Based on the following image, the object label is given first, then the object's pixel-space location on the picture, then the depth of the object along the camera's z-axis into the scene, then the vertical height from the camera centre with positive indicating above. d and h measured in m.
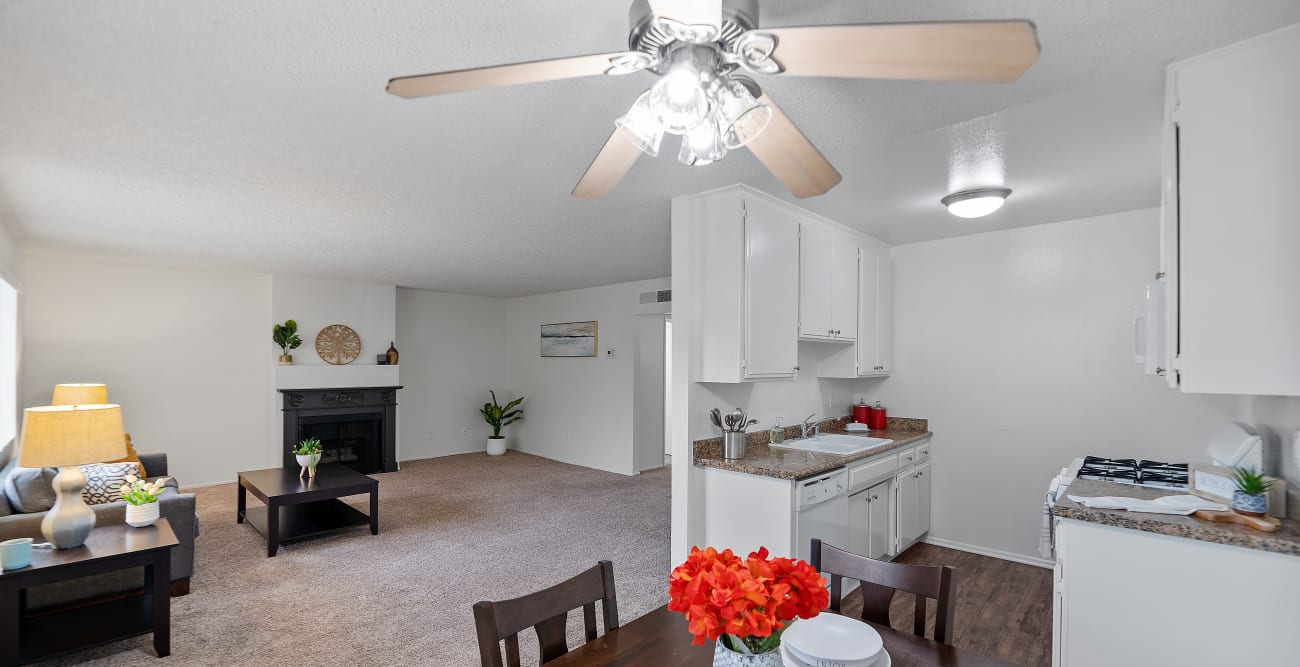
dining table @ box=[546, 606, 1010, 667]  1.30 -0.72
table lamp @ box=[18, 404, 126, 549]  2.44 -0.50
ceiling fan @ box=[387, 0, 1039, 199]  0.99 +0.53
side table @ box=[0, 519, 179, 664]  2.39 -1.22
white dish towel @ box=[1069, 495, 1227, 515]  1.97 -0.57
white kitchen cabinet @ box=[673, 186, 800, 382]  3.10 +0.30
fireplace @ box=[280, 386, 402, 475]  6.55 -1.05
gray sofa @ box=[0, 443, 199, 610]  2.85 -1.21
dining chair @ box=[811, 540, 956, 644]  1.50 -0.66
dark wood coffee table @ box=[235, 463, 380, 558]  4.12 -1.24
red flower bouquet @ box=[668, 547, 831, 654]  0.95 -0.44
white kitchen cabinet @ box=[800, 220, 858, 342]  3.66 +0.37
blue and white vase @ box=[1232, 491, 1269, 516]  1.86 -0.52
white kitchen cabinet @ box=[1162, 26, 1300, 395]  1.63 +0.37
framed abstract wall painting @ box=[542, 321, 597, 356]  7.59 -0.03
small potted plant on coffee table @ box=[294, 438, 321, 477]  4.55 -0.95
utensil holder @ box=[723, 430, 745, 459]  3.17 -0.58
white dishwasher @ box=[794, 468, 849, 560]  2.92 -0.91
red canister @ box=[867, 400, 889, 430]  4.56 -0.62
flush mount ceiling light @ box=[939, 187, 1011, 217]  3.07 +0.74
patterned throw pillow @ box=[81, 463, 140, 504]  3.63 -0.95
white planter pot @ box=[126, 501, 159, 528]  3.04 -0.96
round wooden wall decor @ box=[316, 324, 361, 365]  6.82 -0.12
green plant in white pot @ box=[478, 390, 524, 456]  8.26 -1.21
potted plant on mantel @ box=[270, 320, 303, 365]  6.45 -0.04
